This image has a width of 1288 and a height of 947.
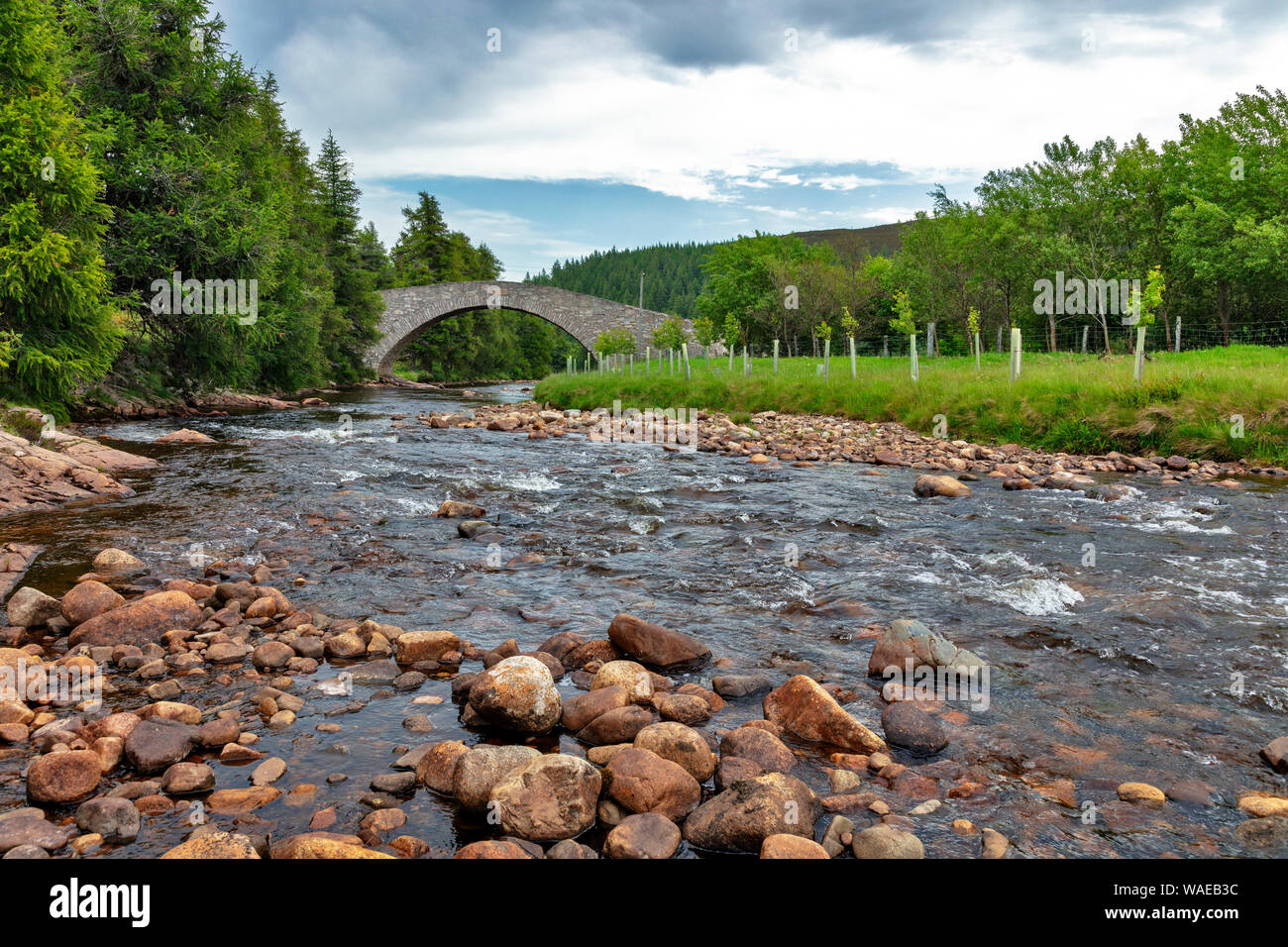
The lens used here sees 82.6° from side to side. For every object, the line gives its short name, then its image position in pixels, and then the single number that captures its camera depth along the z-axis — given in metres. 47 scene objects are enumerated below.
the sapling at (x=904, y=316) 31.24
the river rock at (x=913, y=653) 4.75
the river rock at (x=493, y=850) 2.87
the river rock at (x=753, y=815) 3.10
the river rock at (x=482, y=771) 3.32
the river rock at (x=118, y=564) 6.77
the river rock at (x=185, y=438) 16.47
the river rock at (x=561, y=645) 5.03
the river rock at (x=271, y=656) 4.82
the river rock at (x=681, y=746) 3.61
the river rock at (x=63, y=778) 3.24
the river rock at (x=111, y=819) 3.01
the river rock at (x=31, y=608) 5.33
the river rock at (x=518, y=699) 4.02
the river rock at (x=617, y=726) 3.92
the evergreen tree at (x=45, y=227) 14.37
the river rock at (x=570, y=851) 2.96
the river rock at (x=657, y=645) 4.95
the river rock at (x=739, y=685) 4.56
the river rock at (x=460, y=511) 9.69
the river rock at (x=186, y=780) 3.37
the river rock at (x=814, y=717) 3.90
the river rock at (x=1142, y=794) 3.38
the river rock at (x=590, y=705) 4.11
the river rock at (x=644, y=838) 3.03
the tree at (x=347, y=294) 44.55
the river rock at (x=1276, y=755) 3.66
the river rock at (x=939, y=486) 11.17
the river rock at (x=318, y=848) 2.77
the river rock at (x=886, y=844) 2.93
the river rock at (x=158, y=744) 3.57
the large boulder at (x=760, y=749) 3.65
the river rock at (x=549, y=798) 3.15
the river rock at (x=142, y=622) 5.05
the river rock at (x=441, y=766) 3.49
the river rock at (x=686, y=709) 4.19
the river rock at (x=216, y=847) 2.76
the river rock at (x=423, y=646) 4.95
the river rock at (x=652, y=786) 3.33
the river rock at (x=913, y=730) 3.87
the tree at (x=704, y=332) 38.78
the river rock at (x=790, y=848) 2.93
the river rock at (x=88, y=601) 5.36
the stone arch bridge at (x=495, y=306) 57.03
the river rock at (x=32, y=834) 2.89
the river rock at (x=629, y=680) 4.33
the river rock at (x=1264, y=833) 3.05
